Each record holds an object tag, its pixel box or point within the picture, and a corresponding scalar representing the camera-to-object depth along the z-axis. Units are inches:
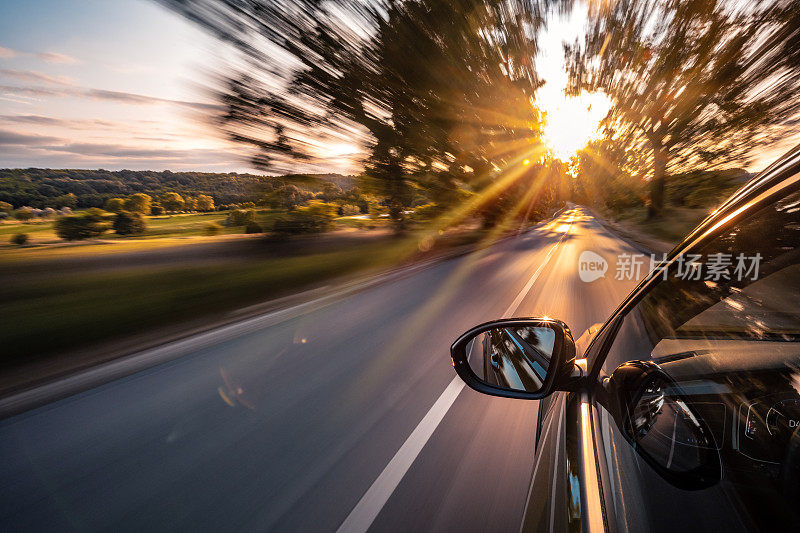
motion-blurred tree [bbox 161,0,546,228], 295.0
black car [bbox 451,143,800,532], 27.6
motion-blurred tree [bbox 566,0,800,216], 229.3
